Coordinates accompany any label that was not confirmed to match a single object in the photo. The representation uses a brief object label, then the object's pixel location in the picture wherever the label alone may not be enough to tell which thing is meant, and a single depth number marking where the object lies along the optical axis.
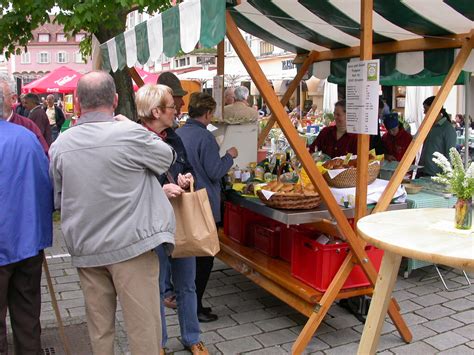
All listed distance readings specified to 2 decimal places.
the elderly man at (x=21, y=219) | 2.81
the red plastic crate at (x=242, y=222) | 4.94
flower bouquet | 2.66
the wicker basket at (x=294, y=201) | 3.86
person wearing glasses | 3.22
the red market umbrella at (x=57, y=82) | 16.41
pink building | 79.69
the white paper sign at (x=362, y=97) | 3.65
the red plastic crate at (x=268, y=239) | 4.59
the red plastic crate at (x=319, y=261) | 3.81
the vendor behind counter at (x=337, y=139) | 5.77
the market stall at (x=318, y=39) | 3.39
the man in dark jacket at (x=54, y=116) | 15.55
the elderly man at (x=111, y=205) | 2.51
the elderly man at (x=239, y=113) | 5.54
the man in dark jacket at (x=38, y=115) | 9.38
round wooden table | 2.22
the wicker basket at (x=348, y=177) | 4.14
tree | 6.81
